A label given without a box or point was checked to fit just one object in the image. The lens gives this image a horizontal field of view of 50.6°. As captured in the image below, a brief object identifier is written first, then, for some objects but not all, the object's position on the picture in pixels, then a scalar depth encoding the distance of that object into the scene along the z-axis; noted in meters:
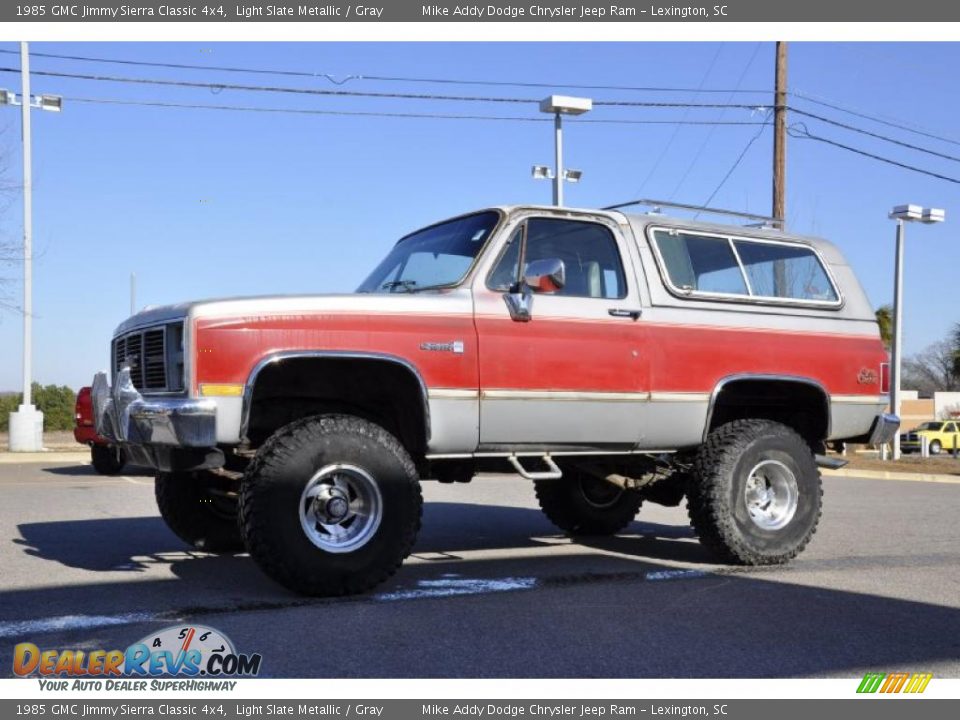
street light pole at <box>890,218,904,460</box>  23.56
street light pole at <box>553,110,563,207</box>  20.22
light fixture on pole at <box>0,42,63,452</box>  20.81
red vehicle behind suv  14.30
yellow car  42.28
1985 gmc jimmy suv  5.55
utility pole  20.70
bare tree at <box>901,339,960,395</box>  80.44
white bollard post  19.80
